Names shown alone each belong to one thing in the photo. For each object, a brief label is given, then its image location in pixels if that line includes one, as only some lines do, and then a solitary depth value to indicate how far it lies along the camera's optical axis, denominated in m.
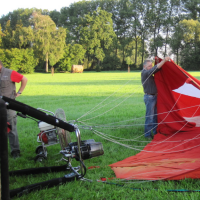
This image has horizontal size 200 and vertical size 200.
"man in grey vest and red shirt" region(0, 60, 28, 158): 3.65
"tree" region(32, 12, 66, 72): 40.44
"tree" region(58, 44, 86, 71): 46.31
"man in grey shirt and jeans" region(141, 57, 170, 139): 4.69
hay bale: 42.50
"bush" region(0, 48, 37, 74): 39.03
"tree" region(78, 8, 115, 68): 51.62
